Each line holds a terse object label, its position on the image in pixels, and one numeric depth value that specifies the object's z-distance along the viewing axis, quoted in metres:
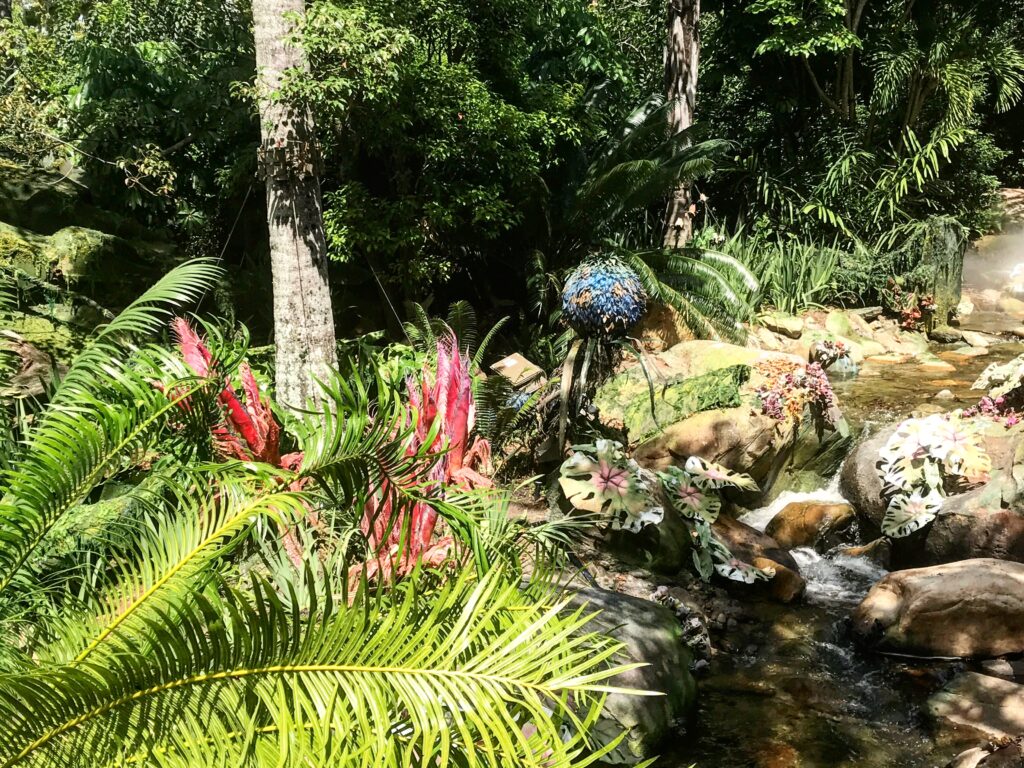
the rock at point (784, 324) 9.80
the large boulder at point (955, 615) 4.43
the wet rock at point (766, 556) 5.25
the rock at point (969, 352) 9.49
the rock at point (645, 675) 3.63
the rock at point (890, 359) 9.36
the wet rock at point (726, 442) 6.12
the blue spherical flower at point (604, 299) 4.47
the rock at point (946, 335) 10.23
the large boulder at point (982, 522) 5.08
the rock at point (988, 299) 12.08
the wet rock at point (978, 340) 9.91
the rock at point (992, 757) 3.31
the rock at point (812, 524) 6.02
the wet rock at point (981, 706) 3.76
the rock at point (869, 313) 10.80
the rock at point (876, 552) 5.71
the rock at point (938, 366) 8.80
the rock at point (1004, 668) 4.27
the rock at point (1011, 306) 11.69
